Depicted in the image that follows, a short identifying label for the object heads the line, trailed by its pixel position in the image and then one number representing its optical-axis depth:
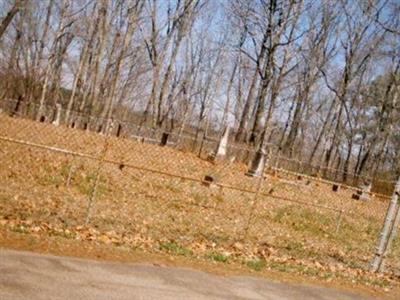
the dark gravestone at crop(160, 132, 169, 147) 25.07
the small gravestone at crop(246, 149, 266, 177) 22.22
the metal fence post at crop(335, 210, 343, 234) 17.19
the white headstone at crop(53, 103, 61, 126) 26.79
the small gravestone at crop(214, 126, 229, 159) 24.48
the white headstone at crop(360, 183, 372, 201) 26.04
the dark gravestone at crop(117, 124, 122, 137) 26.49
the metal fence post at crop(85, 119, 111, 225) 10.61
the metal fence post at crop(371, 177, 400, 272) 11.63
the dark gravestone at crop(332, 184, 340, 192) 25.93
